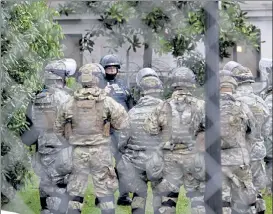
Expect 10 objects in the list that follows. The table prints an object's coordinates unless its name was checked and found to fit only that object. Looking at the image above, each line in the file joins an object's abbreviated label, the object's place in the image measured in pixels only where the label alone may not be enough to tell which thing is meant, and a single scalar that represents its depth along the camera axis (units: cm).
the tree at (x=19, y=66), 1457
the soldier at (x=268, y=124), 1782
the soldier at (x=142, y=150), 1655
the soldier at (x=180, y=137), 1595
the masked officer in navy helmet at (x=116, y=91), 1727
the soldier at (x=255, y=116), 1718
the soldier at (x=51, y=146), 1673
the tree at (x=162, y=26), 1513
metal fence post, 1088
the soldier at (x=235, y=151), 1606
